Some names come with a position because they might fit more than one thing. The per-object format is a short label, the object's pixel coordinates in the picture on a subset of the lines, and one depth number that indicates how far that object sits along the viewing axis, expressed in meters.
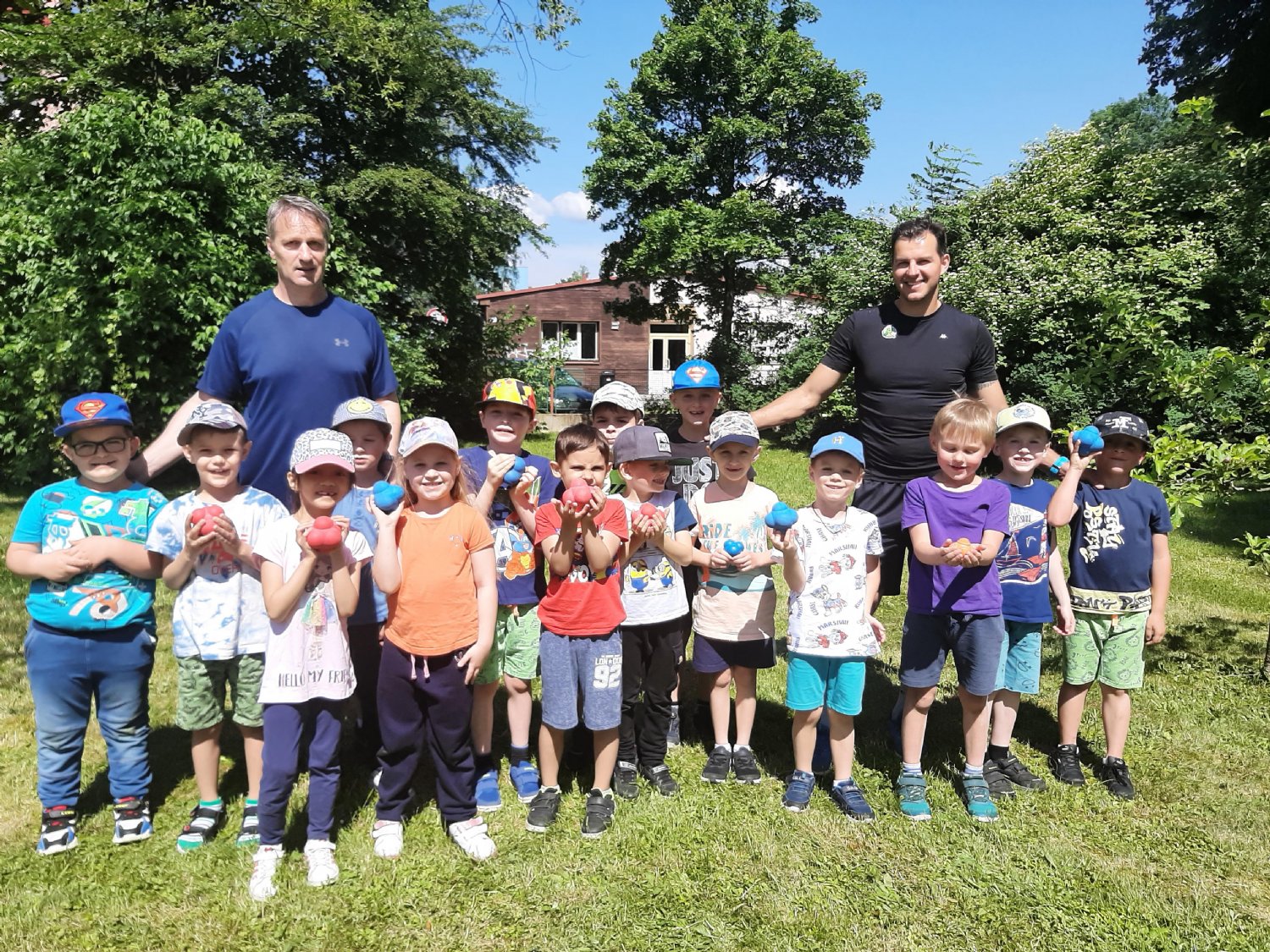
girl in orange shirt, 3.49
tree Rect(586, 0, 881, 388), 22.75
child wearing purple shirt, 3.79
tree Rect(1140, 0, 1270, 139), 13.44
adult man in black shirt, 4.17
